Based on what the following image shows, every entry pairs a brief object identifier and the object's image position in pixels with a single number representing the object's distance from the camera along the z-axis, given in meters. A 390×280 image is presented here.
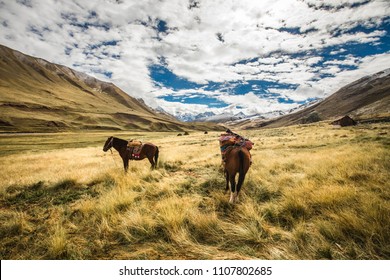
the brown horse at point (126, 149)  11.02
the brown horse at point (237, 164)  5.86
